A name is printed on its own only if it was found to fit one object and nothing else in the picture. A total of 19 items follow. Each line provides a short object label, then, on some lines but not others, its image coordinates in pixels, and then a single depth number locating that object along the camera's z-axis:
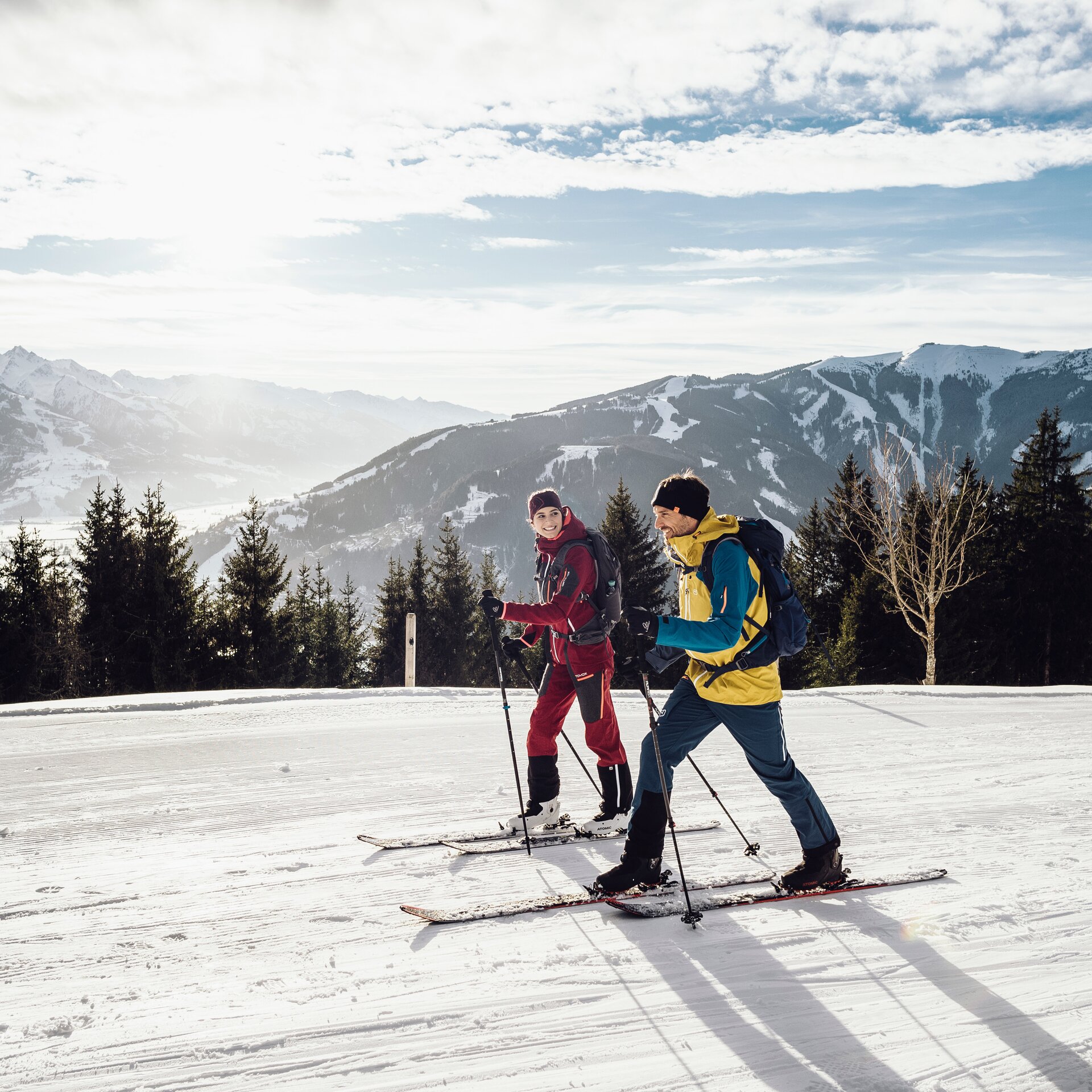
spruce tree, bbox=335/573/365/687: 37.84
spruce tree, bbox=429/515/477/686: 42.62
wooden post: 13.33
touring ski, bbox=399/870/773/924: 3.78
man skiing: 3.59
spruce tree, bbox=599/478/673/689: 35.22
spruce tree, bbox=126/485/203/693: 28.78
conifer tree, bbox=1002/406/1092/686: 30.69
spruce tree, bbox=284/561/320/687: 34.12
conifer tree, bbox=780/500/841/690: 29.59
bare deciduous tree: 21.39
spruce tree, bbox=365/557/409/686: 39.72
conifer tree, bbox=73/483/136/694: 28.72
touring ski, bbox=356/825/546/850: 4.87
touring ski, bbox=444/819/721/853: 4.83
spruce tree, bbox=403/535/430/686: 42.62
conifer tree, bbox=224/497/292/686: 32.31
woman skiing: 4.88
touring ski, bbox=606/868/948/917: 3.85
